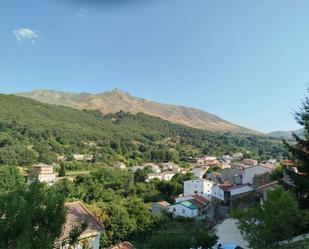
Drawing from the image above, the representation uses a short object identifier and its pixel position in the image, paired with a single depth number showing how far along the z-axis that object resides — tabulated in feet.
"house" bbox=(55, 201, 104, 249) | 37.46
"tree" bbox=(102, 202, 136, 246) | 58.96
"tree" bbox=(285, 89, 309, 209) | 33.50
